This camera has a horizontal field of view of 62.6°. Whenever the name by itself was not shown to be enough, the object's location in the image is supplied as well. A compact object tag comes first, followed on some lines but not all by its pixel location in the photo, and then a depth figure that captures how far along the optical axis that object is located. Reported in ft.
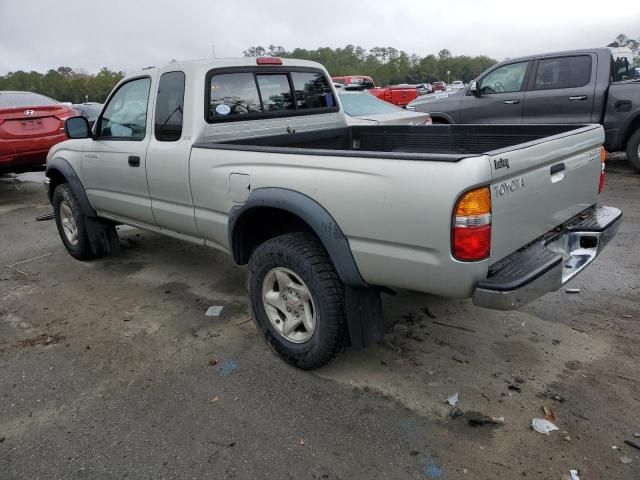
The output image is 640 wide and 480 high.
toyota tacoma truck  7.95
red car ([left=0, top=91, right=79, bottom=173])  27.04
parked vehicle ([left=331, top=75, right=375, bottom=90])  86.79
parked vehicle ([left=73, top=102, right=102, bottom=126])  60.03
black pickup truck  26.13
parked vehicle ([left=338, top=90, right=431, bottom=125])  23.35
